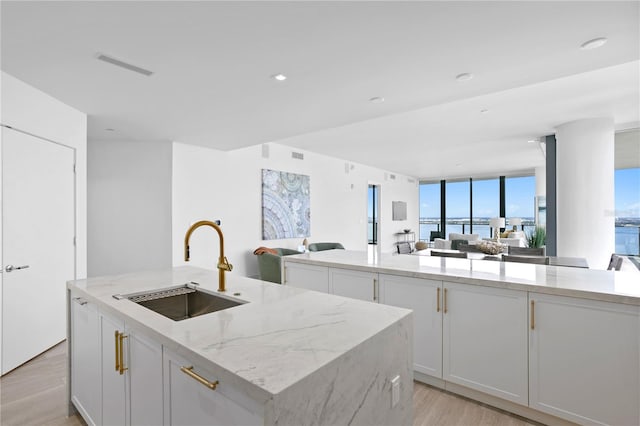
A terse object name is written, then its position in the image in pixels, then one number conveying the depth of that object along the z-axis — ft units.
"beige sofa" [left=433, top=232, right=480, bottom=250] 28.79
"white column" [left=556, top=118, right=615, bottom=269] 14.10
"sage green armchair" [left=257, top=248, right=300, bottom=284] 16.21
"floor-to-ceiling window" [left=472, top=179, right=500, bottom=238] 36.73
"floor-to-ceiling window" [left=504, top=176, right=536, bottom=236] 35.37
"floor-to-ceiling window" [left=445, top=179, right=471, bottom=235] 38.75
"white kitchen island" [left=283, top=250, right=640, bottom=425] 5.58
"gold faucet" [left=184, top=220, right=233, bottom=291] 5.66
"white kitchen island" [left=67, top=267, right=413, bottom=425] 2.89
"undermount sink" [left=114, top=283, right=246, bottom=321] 5.85
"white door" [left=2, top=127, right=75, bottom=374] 8.82
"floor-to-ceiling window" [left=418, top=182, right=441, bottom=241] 40.47
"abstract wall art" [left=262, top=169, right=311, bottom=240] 19.83
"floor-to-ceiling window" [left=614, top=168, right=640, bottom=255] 14.60
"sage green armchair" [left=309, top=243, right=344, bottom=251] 21.26
